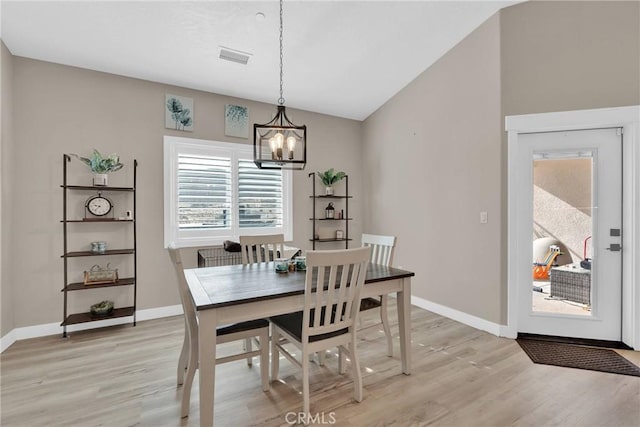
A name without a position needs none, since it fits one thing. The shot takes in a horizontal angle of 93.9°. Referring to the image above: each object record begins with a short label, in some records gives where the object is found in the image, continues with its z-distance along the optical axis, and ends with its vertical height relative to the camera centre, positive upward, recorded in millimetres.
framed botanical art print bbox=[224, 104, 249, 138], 4023 +1249
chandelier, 2273 +540
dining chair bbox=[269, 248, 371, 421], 1839 -693
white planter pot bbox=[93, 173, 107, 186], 3201 +356
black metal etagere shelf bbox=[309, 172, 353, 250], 4656 -86
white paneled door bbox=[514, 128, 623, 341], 2926 -179
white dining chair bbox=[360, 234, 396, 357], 2662 -465
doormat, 2471 -1274
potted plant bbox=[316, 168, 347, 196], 4598 +537
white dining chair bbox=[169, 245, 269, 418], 1908 -856
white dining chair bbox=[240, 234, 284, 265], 2916 -321
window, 3717 +245
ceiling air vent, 3108 +1678
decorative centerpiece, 2414 -444
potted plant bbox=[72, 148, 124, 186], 3104 +498
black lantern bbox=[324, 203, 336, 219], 4781 +11
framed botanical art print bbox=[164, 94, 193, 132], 3662 +1233
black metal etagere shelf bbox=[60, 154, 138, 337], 3059 -444
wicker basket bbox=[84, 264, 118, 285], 3162 -687
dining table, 1677 -533
